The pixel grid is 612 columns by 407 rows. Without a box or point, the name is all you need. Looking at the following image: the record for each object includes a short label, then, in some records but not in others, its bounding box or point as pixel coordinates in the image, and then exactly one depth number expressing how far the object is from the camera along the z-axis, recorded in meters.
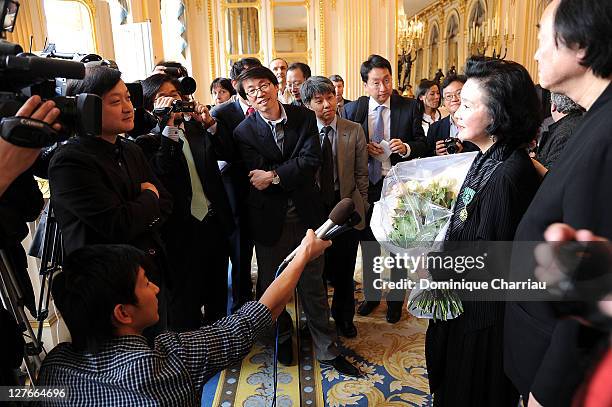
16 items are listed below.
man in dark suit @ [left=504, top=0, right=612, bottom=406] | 0.79
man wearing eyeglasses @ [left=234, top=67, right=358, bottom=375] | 2.19
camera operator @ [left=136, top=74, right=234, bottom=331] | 2.05
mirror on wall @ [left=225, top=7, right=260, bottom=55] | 8.20
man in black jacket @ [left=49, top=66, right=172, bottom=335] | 1.35
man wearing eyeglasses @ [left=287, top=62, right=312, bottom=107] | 3.54
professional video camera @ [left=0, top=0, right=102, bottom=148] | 0.87
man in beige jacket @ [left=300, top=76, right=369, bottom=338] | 2.50
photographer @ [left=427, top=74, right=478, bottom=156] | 2.55
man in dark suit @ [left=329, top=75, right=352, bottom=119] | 3.71
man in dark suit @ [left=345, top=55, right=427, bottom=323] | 2.83
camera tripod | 1.19
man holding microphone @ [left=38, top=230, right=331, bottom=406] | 0.89
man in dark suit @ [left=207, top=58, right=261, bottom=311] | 2.41
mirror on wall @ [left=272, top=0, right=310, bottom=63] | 8.16
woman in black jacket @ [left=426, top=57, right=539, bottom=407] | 1.30
